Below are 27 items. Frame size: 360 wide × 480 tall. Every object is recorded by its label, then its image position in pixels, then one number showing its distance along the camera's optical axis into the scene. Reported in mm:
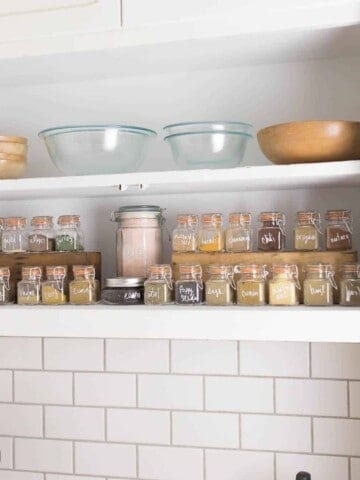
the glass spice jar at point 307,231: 1469
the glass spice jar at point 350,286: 1389
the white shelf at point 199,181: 1355
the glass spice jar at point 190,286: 1472
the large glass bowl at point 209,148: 1472
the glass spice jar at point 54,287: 1539
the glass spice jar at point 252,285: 1434
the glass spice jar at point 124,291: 1504
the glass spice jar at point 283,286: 1424
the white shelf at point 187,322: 1334
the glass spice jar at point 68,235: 1595
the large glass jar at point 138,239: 1565
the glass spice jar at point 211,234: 1505
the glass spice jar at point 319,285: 1407
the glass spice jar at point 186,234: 1521
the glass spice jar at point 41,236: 1608
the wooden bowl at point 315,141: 1365
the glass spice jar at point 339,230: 1458
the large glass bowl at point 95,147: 1509
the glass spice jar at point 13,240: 1632
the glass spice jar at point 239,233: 1495
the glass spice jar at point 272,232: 1491
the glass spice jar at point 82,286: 1527
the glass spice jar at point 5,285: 1560
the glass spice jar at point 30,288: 1549
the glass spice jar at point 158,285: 1483
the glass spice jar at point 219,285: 1454
